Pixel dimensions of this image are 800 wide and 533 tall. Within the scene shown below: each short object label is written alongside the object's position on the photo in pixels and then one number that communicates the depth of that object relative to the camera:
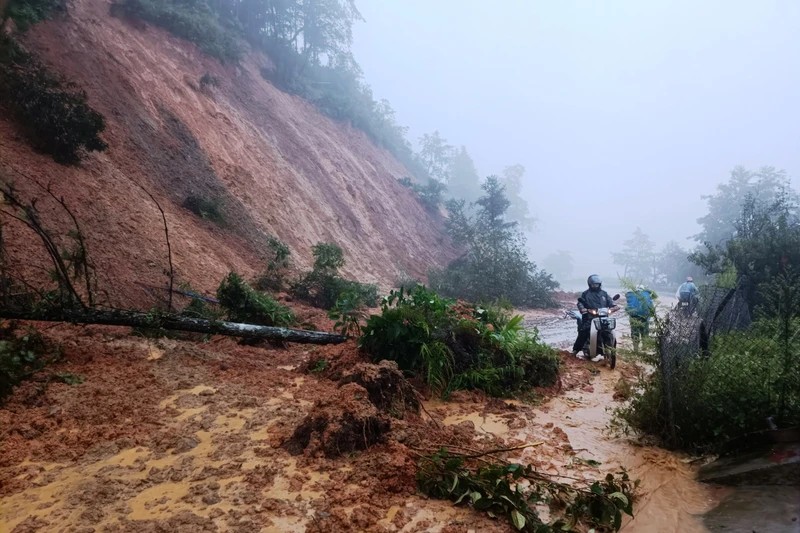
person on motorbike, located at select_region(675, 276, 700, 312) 10.96
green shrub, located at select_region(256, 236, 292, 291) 13.03
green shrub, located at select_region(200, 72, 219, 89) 20.66
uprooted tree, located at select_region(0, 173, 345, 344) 5.69
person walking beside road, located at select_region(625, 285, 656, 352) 4.71
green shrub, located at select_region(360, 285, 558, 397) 6.18
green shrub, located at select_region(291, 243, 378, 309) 13.19
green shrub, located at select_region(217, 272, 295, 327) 8.26
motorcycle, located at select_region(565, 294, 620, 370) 8.11
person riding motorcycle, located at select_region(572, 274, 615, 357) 8.41
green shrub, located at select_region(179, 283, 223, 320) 7.64
